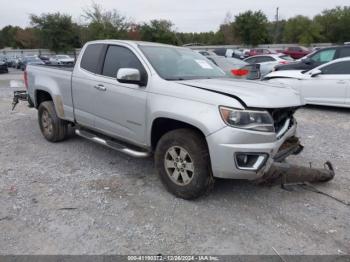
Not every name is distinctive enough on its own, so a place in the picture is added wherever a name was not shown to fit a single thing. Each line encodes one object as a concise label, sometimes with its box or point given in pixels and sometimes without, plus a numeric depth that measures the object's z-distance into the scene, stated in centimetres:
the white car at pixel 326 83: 912
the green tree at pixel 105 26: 4472
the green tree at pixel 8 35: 8185
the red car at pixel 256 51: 3672
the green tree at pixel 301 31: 5668
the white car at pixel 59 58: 3441
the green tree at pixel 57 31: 4880
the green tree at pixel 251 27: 5041
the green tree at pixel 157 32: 4612
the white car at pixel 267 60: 1805
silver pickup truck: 361
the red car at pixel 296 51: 3484
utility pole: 6712
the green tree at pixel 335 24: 5500
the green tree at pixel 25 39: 6984
